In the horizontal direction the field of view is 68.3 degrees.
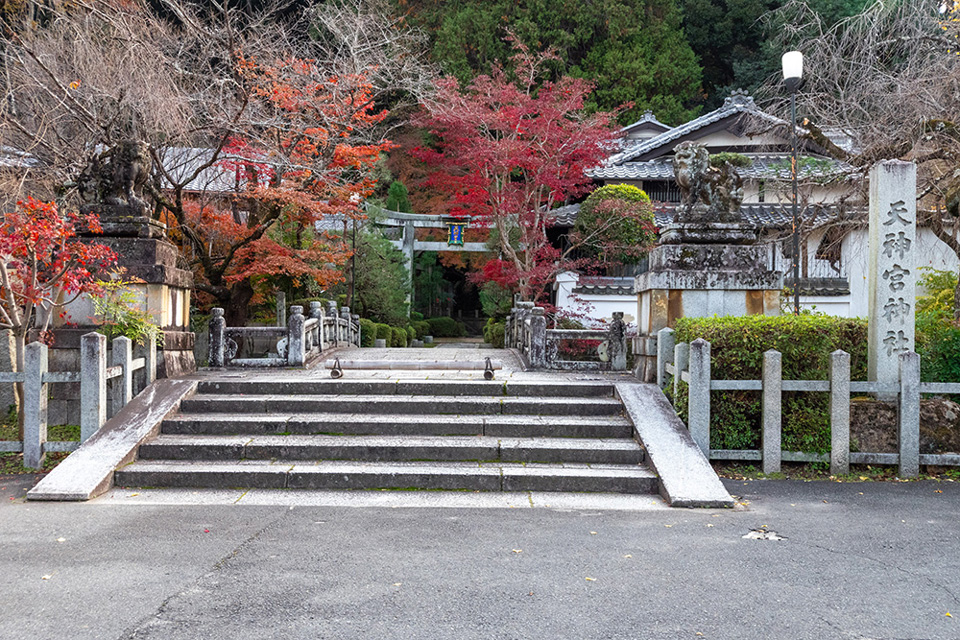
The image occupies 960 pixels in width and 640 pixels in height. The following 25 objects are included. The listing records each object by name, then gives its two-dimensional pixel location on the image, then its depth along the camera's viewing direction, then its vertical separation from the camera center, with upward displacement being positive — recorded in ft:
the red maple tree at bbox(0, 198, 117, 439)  24.29 +2.12
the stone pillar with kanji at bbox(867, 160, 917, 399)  24.38 +1.87
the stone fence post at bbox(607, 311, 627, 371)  33.78 -1.35
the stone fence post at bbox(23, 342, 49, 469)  23.82 -2.85
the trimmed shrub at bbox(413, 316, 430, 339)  85.15 -0.93
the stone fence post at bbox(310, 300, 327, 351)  41.24 +0.26
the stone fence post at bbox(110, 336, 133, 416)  26.00 -1.85
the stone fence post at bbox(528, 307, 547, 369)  34.55 -1.05
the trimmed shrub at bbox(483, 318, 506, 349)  65.66 -1.34
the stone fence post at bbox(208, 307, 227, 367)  34.01 -1.00
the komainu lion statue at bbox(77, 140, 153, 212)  29.60 +6.07
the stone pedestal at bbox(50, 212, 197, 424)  28.76 +1.24
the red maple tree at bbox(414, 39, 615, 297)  58.29 +14.01
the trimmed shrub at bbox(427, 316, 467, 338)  94.89 -1.14
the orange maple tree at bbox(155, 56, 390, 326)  40.88 +8.99
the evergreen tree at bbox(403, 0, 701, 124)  88.02 +35.03
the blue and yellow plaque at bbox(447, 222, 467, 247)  81.97 +10.12
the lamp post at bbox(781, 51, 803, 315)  32.24 +11.28
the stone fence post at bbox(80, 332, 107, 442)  24.21 -2.14
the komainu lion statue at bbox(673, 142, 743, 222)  30.32 +5.75
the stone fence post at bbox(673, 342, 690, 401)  25.73 -1.47
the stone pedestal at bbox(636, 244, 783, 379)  29.71 +1.52
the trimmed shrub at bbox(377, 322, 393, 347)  69.72 -1.24
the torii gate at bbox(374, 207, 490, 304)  82.64 +10.18
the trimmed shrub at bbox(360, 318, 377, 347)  66.69 -1.29
